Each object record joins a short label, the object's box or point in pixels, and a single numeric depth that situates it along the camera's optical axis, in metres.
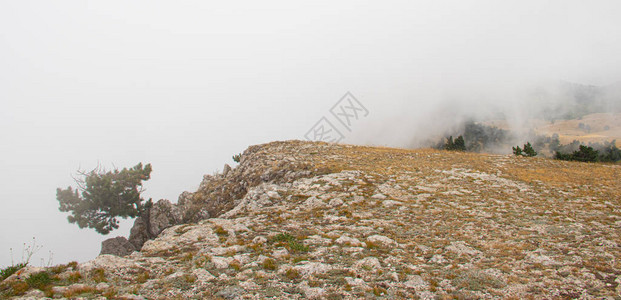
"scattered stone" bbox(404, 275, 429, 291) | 7.32
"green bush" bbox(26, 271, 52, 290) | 7.02
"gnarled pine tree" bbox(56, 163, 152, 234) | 29.20
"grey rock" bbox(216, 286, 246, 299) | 6.89
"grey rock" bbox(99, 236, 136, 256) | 26.78
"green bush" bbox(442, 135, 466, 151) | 49.81
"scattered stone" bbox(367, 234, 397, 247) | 10.05
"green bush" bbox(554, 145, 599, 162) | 37.14
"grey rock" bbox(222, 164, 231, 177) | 29.26
